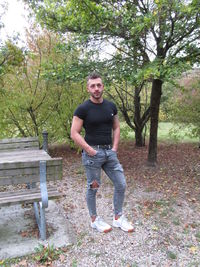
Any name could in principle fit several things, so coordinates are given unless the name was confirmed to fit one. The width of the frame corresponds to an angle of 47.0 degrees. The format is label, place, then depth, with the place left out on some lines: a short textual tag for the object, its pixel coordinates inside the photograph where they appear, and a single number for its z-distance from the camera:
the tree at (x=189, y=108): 8.42
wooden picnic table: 2.45
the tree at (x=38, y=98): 6.40
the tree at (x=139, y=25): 3.98
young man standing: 2.63
